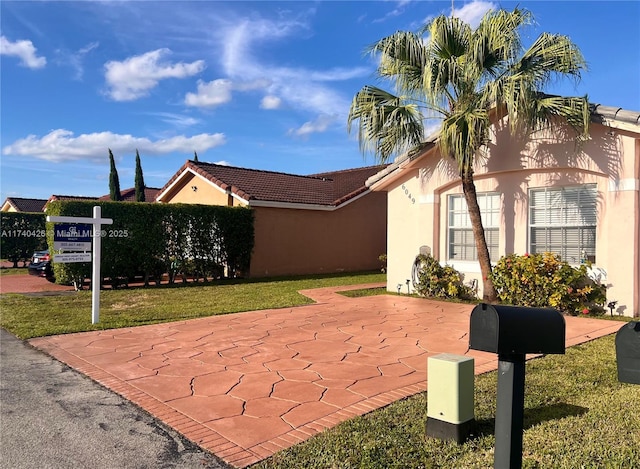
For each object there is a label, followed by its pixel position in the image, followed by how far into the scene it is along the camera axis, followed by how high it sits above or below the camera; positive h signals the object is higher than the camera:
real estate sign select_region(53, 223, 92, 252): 9.16 -0.02
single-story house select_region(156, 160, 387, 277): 19.42 +1.15
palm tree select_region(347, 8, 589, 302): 9.61 +3.34
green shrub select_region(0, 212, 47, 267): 25.20 +0.04
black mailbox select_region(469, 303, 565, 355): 2.60 -0.50
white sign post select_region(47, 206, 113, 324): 9.24 -0.31
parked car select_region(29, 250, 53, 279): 17.92 -1.18
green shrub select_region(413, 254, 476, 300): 12.23 -1.08
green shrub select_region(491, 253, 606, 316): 9.85 -0.95
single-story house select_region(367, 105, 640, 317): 9.53 +0.94
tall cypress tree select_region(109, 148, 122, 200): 32.44 +3.82
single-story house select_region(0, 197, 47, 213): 37.19 +2.53
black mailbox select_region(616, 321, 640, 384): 2.21 -0.52
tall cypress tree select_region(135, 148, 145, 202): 32.03 +3.87
